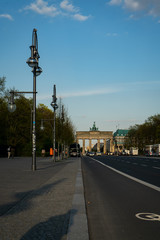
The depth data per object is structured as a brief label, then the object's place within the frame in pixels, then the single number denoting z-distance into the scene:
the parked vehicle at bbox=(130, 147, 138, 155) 97.23
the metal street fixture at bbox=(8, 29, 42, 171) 17.86
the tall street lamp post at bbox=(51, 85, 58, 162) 30.98
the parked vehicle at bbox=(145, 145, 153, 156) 74.46
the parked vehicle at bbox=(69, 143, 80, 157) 79.96
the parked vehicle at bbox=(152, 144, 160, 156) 66.50
